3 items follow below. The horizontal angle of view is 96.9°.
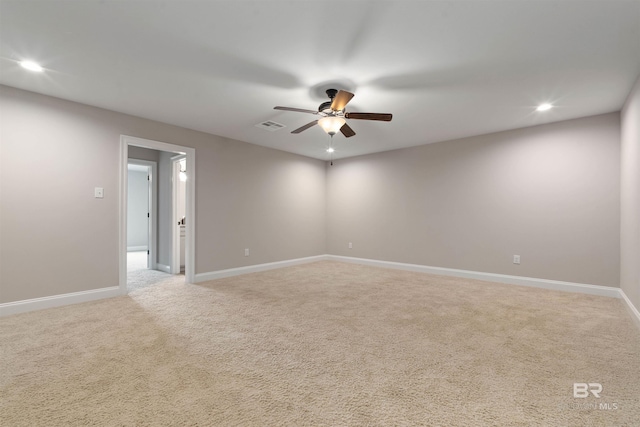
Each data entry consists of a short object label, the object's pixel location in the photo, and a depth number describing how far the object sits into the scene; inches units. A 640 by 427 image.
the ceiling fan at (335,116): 107.7
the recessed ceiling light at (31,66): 100.4
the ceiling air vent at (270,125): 163.5
